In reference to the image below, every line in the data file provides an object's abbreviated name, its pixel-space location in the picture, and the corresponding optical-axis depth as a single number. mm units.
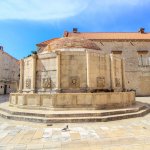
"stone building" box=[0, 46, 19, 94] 35219
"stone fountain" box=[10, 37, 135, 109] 8797
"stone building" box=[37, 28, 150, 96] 27047
